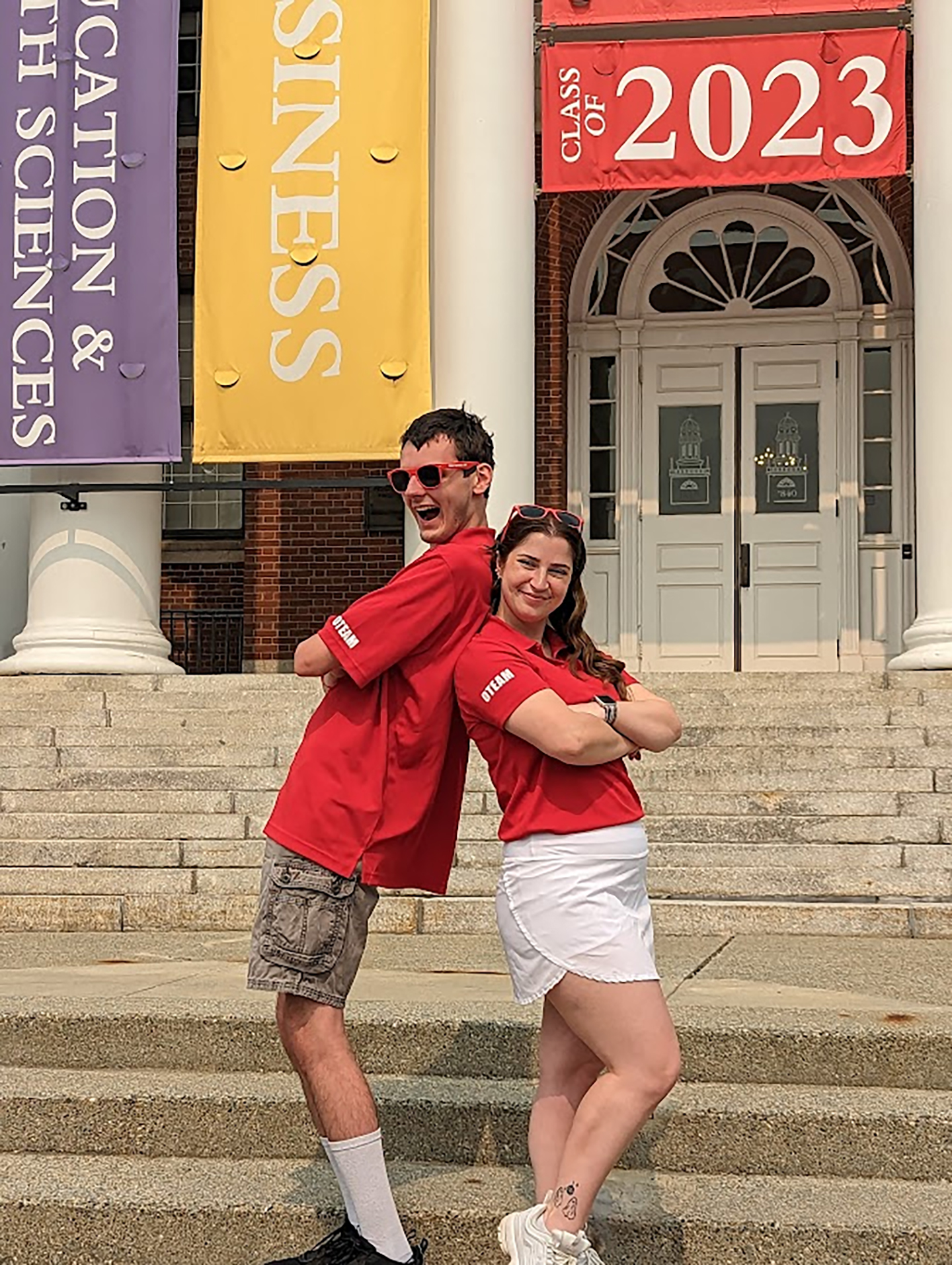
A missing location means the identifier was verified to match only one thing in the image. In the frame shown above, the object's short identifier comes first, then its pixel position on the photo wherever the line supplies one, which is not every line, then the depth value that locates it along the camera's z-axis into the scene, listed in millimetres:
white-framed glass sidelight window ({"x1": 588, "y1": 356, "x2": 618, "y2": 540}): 15375
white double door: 14742
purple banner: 10891
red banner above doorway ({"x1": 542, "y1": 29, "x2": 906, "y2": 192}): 10719
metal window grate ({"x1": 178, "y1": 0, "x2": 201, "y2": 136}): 16703
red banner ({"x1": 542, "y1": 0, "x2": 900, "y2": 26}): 10969
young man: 3643
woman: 3326
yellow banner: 10625
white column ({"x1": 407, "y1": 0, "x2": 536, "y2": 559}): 11062
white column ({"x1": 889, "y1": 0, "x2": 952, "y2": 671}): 10844
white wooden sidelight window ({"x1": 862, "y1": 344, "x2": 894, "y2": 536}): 14812
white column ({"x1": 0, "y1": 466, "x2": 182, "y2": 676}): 11195
